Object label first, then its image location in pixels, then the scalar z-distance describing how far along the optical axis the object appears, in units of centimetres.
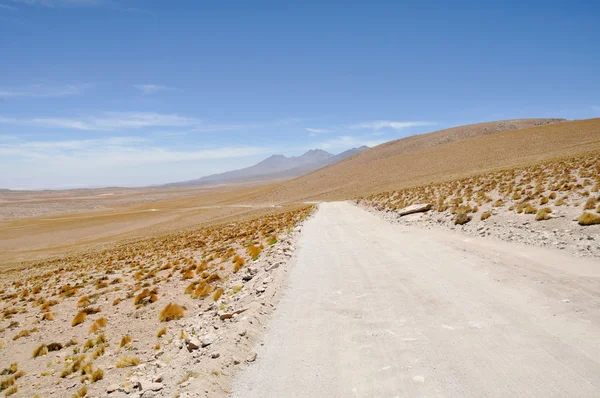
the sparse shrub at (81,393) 575
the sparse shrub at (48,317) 1055
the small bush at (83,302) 1148
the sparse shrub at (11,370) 742
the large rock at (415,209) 2172
